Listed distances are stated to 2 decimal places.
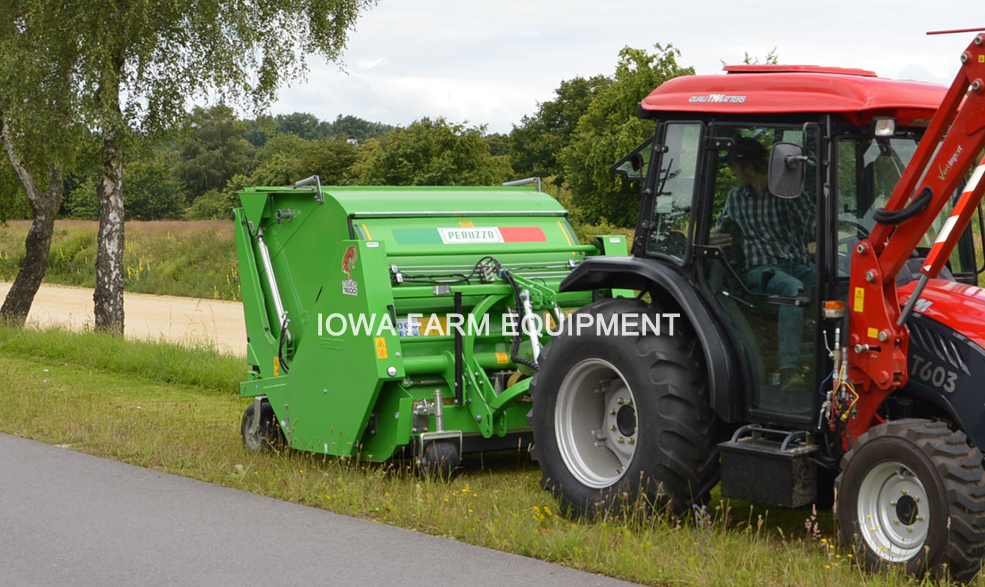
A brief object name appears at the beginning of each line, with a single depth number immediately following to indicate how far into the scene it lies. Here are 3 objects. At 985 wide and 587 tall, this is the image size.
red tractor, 5.27
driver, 5.86
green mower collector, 7.68
